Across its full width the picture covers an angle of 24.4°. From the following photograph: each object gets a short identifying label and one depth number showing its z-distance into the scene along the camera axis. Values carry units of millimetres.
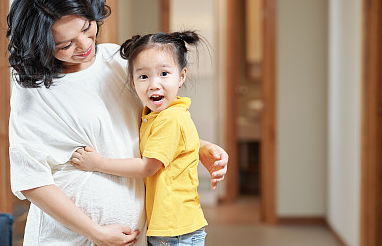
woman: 1930
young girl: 2008
